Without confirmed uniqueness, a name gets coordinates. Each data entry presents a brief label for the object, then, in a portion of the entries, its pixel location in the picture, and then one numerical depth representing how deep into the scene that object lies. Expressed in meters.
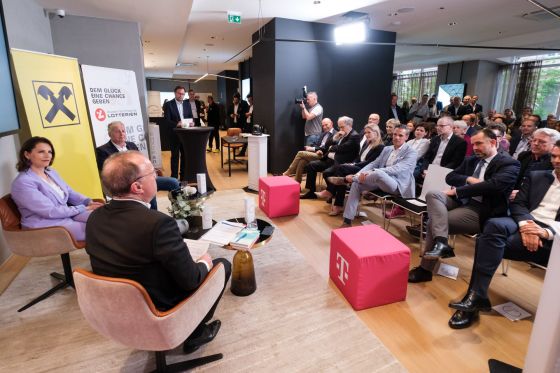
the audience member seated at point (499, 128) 3.36
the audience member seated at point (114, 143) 3.43
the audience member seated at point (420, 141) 4.21
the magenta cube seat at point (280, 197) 3.99
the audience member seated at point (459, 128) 4.04
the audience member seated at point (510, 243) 2.08
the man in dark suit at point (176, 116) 5.46
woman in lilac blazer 2.27
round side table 2.45
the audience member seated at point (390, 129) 4.80
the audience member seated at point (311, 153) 5.14
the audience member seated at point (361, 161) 4.09
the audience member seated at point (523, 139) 4.02
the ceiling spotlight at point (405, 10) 5.21
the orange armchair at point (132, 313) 1.20
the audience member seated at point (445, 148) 3.73
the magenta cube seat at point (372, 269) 2.24
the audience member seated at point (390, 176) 3.47
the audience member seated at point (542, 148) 2.70
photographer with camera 5.69
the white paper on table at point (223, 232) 2.16
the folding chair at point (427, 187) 3.14
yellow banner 3.09
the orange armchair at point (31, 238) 2.20
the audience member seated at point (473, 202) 2.51
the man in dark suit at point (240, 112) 8.89
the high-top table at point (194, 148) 4.61
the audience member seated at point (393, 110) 7.44
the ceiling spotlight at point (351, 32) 5.24
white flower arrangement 2.40
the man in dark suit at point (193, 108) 5.77
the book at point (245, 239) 2.11
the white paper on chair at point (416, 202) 3.24
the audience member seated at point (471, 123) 4.80
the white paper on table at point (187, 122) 5.02
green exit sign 5.32
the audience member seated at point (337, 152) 4.41
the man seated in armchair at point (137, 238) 1.23
